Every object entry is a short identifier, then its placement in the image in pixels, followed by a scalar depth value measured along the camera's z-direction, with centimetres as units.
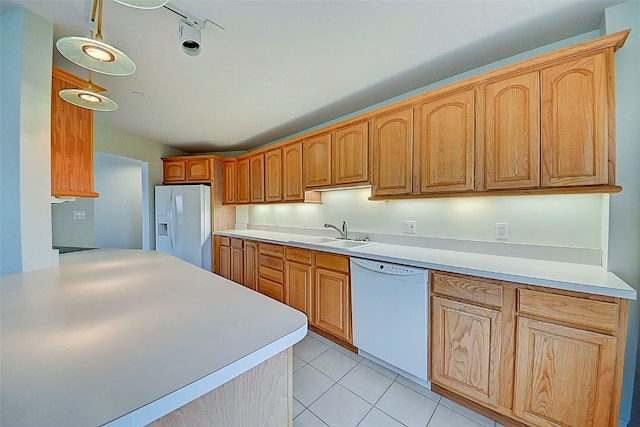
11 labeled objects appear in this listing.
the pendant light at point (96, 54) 92
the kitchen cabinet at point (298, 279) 244
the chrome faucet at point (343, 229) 275
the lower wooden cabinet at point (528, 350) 112
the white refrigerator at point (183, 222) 386
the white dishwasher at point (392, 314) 164
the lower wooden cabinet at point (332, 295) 211
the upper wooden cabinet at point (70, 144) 165
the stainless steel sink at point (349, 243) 243
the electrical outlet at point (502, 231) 177
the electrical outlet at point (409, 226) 225
